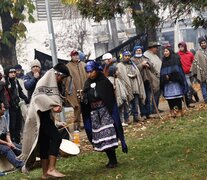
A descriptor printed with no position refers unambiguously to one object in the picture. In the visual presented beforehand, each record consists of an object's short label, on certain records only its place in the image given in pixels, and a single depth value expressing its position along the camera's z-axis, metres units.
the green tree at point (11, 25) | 17.56
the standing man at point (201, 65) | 16.53
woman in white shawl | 9.08
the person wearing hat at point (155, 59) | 15.42
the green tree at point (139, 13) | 9.68
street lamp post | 14.55
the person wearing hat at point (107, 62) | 14.04
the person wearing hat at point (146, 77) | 15.19
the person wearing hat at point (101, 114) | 9.60
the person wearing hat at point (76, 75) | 13.88
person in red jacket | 16.77
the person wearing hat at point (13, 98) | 12.82
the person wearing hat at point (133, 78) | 14.64
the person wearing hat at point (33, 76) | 11.27
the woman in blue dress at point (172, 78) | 13.98
